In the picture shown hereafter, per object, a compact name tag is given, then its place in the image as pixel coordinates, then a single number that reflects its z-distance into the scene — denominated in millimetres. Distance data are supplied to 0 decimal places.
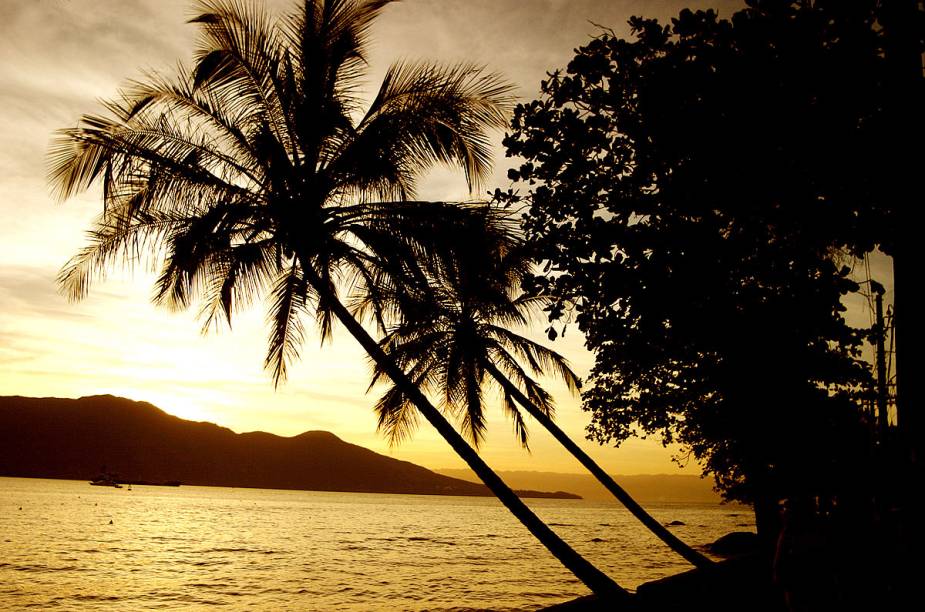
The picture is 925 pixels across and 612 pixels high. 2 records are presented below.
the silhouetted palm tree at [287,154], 8539
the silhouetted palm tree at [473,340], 9258
